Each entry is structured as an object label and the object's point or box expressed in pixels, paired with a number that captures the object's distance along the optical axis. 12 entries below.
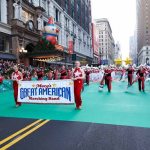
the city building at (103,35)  113.21
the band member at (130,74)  12.68
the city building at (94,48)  59.73
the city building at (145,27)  97.95
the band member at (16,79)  6.81
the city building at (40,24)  19.80
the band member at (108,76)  10.75
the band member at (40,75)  14.39
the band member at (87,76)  15.12
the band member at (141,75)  10.64
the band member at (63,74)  11.58
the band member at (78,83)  6.15
